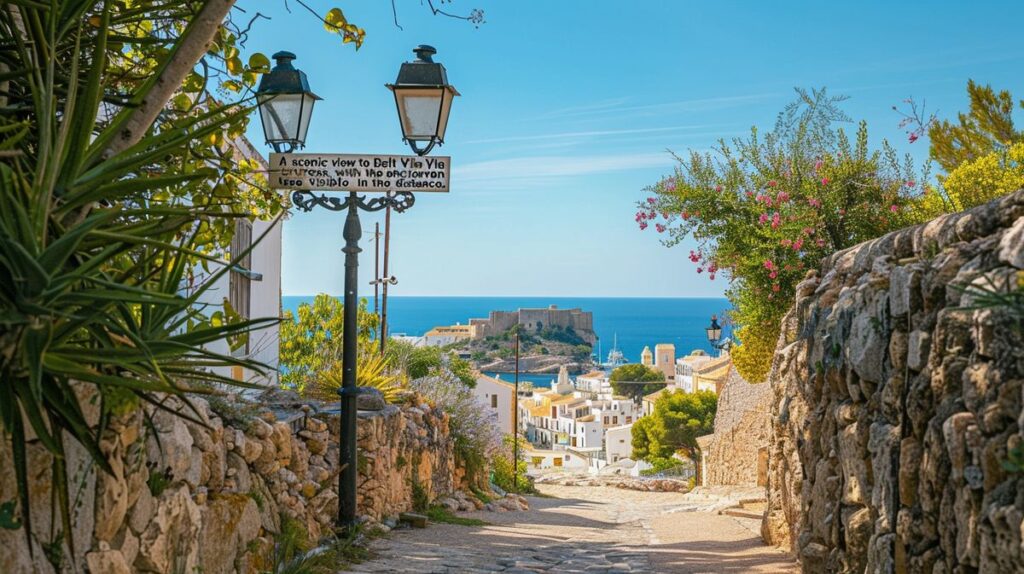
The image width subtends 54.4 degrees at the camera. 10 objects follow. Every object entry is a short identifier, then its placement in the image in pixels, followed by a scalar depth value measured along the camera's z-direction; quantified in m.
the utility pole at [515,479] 22.38
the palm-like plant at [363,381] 11.24
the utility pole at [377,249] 25.56
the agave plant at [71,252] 2.98
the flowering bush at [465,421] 15.52
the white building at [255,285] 14.30
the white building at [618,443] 76.19
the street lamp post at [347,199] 7.64
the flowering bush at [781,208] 12.09
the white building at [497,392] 58.59
